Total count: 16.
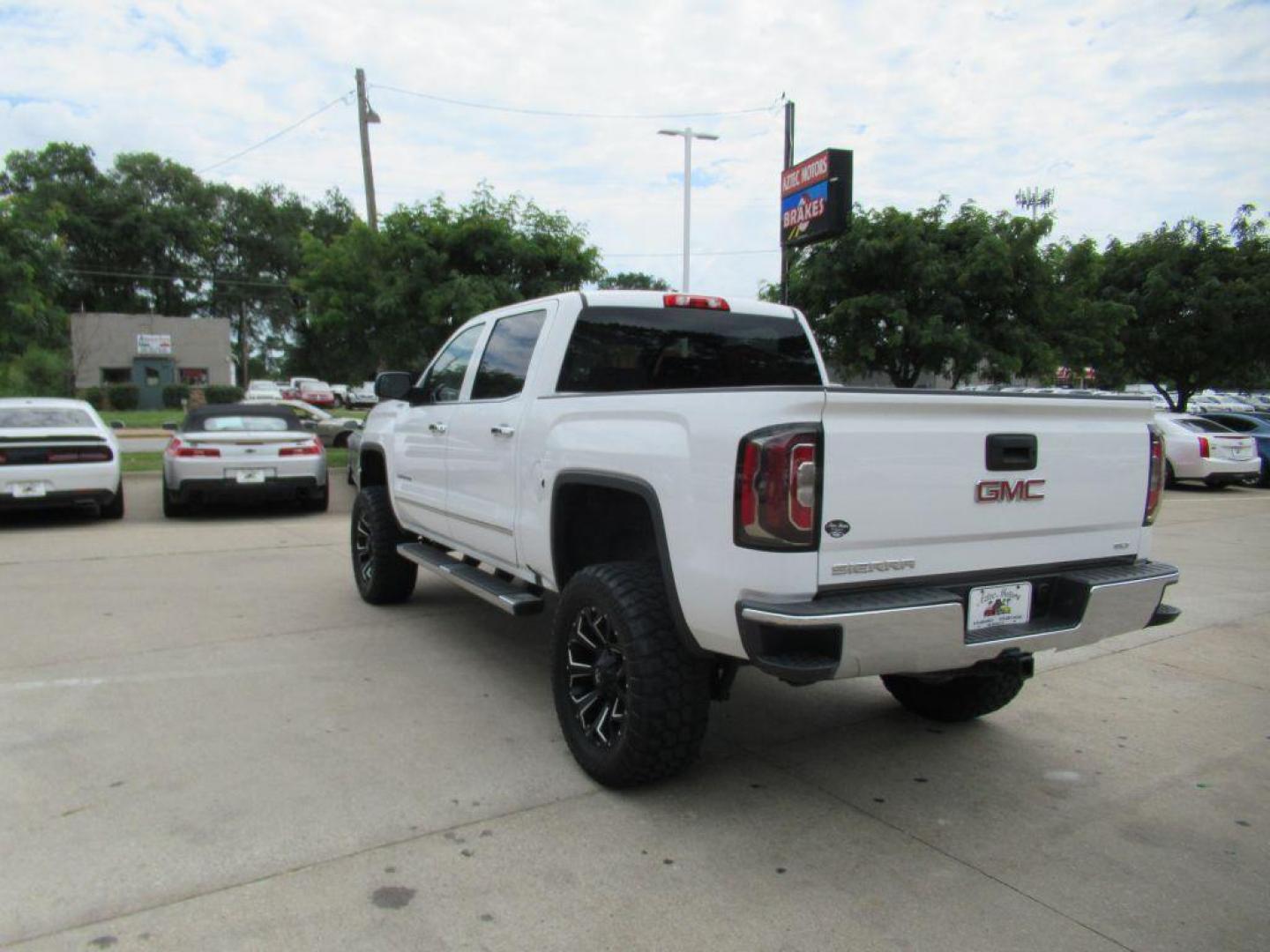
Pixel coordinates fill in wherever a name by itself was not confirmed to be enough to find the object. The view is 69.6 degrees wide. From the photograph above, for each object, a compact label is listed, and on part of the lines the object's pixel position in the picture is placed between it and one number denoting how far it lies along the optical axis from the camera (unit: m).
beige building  47.03
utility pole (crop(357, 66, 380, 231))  19.75
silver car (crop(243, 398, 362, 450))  19.03
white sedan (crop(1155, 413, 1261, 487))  16.34
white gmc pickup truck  2.84
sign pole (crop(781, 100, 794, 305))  13.24
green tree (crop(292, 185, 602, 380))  14.70
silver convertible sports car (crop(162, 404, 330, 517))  10.22
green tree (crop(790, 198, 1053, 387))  14.07
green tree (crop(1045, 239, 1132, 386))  15.09
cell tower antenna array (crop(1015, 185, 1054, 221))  38.94
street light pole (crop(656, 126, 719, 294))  19.22
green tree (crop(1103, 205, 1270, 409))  20.98
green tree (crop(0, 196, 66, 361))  16.41
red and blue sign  11.91
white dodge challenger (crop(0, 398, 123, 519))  9.17
